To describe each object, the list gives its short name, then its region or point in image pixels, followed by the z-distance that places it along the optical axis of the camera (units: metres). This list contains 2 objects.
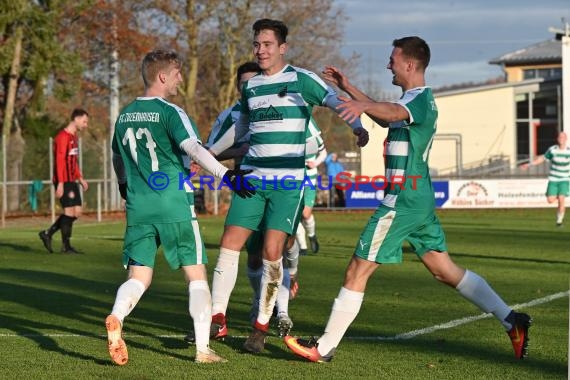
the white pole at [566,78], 46.03
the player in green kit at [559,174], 24.34
